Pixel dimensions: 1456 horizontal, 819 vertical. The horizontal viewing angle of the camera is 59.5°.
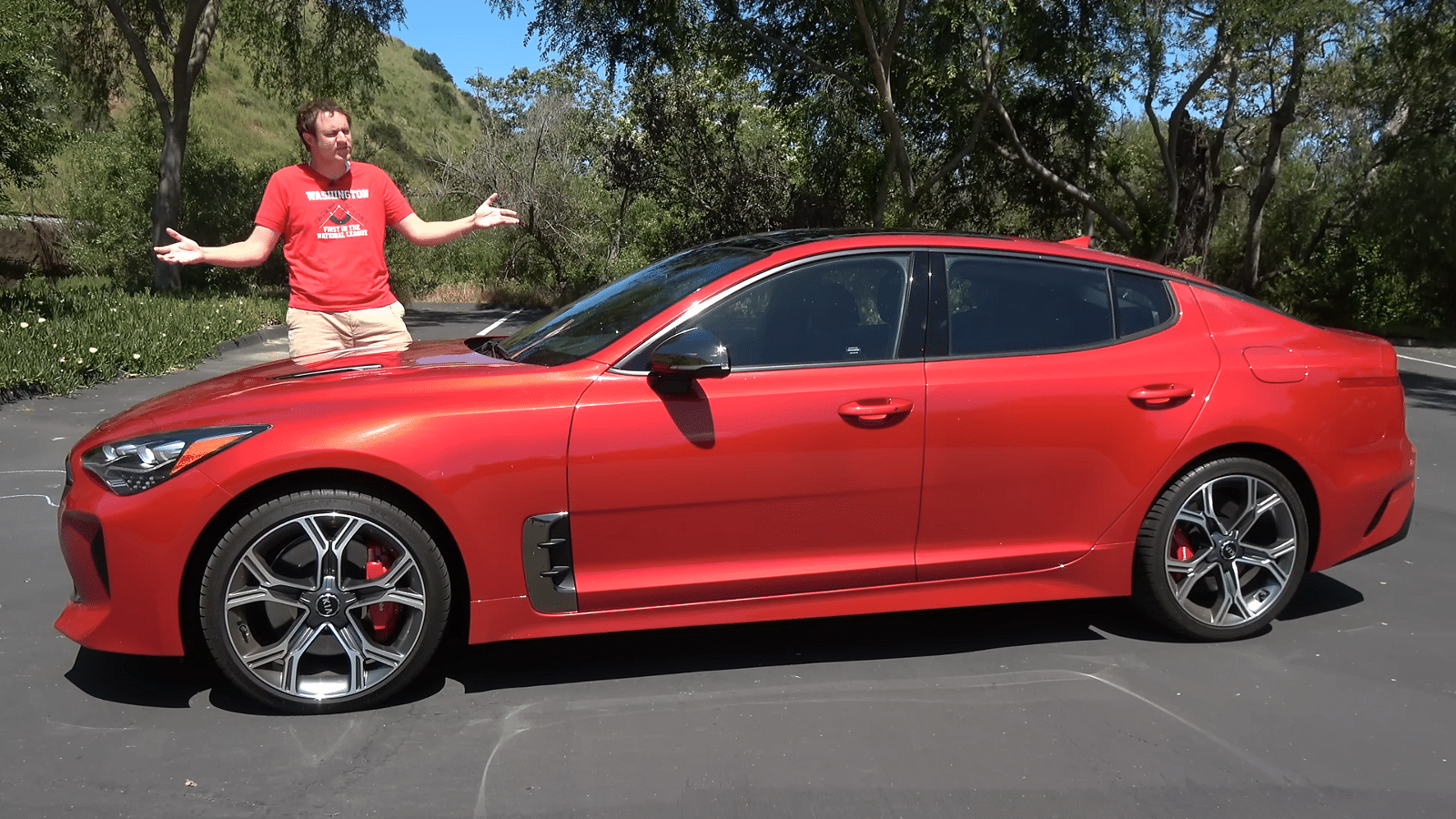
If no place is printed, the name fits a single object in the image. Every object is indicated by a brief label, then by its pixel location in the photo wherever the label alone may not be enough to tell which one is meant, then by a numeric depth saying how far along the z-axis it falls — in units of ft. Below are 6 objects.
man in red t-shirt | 18.39
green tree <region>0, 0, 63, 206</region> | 44.14
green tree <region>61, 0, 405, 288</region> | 75.25
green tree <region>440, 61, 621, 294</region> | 98.27
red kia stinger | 12.64
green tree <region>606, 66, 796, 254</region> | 74.79
